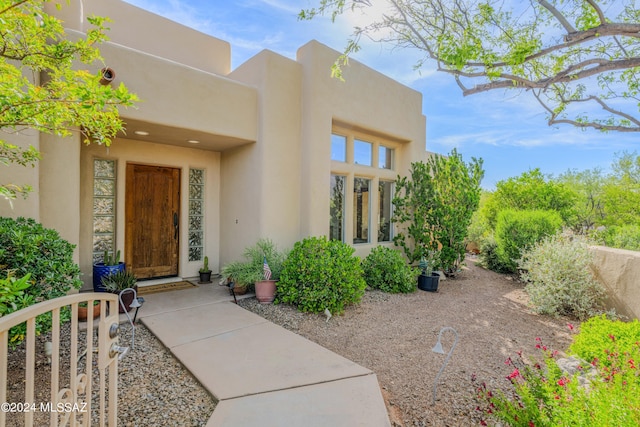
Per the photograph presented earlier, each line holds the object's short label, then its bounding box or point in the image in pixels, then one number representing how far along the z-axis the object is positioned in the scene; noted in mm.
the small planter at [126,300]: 5023
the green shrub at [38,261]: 3326
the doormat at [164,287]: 6421
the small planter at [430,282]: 7656
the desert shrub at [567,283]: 6082
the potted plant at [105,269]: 5543
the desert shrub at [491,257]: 10375
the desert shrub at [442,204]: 8648
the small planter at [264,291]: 5980
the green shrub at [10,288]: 1715
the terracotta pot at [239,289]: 6277
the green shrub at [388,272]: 7352
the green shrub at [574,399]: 1866
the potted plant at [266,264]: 5984
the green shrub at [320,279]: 5504
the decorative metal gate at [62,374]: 1229
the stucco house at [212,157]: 5480
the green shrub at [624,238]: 9868
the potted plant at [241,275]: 6090
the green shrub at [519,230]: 9531
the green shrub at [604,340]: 3191
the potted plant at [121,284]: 5055
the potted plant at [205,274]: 7250
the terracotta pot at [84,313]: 4625
